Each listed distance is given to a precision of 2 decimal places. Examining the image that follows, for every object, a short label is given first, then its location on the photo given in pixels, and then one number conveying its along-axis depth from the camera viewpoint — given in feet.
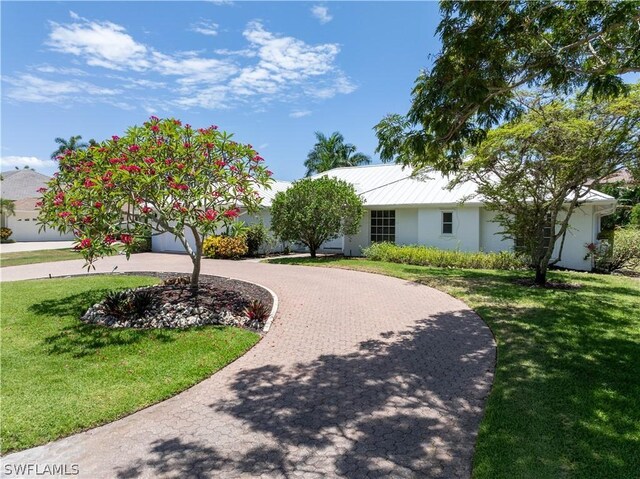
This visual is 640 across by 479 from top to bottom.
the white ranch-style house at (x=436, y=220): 54.29
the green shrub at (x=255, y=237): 69.67
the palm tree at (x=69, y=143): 142.61
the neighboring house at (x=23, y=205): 120.88
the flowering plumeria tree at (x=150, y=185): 24.52
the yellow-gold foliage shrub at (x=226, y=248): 66.64
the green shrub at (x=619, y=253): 54.24
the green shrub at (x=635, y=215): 82.25
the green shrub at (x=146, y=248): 82.87
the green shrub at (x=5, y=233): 111.96
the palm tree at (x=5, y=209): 110.99
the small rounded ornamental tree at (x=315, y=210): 59.88
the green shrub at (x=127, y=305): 26.63
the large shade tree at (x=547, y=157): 34.58
